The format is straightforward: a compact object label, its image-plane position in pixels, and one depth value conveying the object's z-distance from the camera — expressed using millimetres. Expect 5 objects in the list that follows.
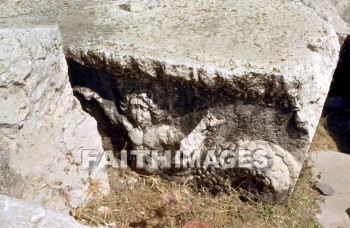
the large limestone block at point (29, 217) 1579
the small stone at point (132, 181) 2805
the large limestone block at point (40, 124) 2123
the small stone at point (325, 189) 2883
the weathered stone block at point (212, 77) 2414
